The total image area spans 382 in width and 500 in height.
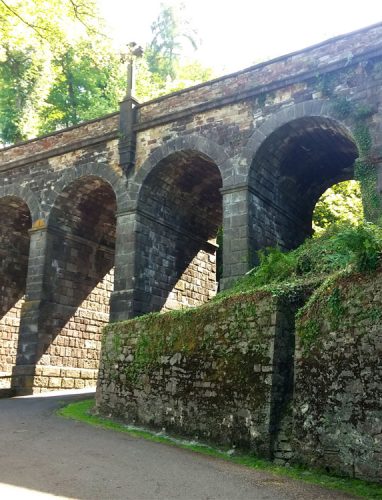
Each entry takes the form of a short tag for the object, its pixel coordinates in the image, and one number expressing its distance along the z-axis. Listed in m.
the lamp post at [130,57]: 14.92
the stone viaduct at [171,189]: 11.96
